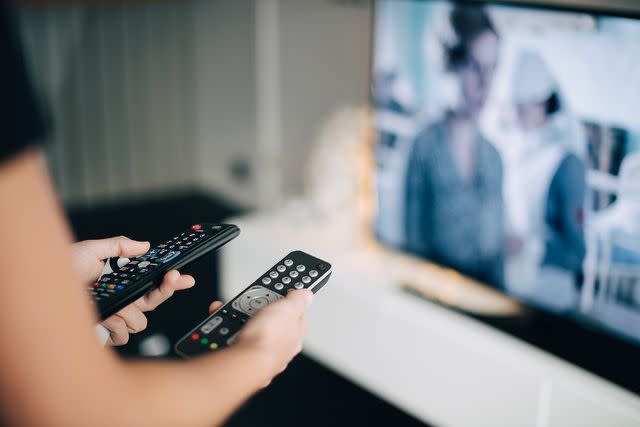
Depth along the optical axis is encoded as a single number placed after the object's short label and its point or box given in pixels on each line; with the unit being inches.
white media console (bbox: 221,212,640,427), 42.8
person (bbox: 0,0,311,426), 13.0
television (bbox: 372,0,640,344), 43.4
